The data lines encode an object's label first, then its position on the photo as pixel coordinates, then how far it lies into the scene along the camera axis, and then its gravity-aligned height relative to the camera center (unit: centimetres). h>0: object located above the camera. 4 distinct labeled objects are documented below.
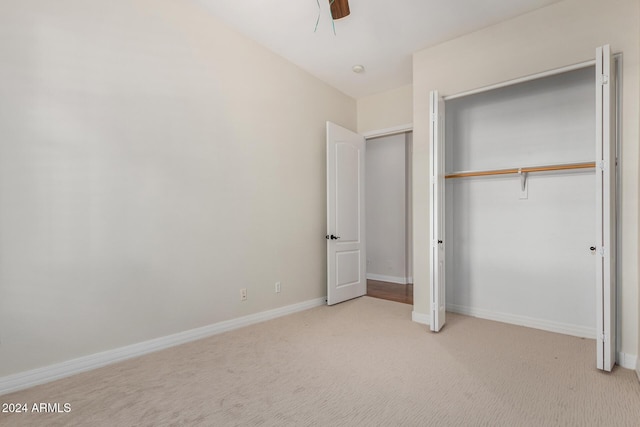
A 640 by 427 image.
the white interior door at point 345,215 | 407 -6
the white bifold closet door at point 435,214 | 300 -3
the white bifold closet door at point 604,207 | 214 +1
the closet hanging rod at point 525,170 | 285 +40
